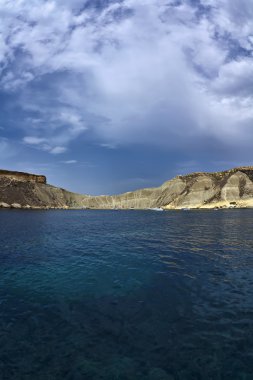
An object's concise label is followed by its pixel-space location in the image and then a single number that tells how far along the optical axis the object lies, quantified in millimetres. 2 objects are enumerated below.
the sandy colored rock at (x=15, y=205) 182488
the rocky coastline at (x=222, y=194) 180500
